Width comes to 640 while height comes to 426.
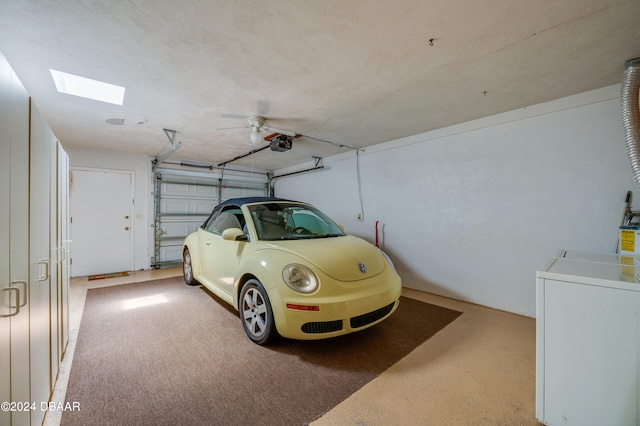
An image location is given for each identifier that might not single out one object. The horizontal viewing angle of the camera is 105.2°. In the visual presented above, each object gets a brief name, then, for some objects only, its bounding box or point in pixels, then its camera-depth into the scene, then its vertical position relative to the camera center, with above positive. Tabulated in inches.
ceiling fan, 132.4 +50.0
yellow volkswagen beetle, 79.0 -22.3
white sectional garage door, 226.8 +8.6
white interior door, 191.5 -6.7
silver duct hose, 82.8 +36.1
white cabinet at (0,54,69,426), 35.3 -7.4
